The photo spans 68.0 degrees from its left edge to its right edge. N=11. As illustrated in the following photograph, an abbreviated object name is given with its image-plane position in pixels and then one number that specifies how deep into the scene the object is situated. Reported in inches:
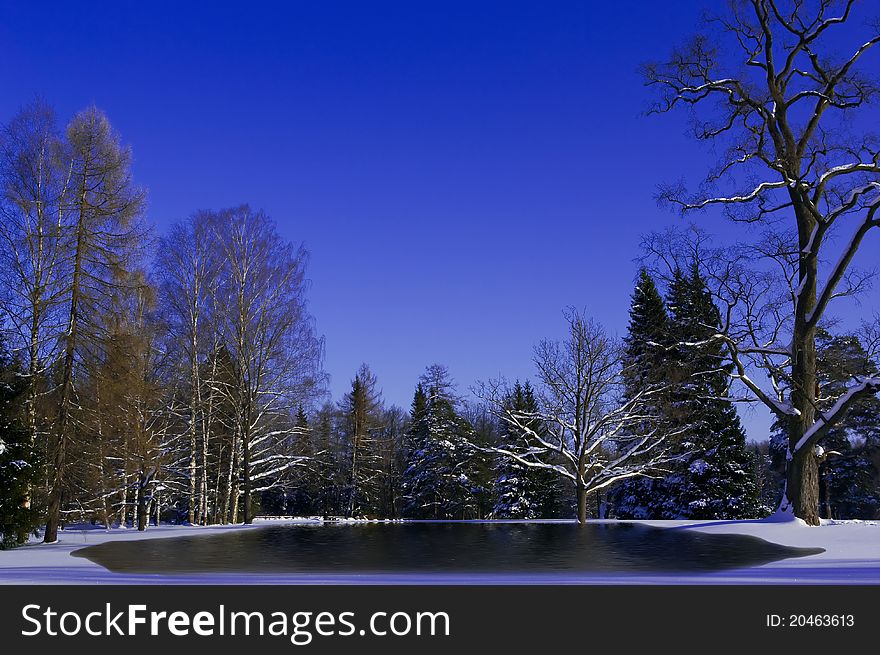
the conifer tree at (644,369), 1206.9
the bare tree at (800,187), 693.3
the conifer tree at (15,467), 552.7
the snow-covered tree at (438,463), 1715.1
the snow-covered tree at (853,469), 1518.2
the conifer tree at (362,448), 1742.9
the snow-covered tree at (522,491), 1635.1
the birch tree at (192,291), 1053.2
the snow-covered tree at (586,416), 1012.5
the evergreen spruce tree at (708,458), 1202.0
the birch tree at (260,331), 1064.8
